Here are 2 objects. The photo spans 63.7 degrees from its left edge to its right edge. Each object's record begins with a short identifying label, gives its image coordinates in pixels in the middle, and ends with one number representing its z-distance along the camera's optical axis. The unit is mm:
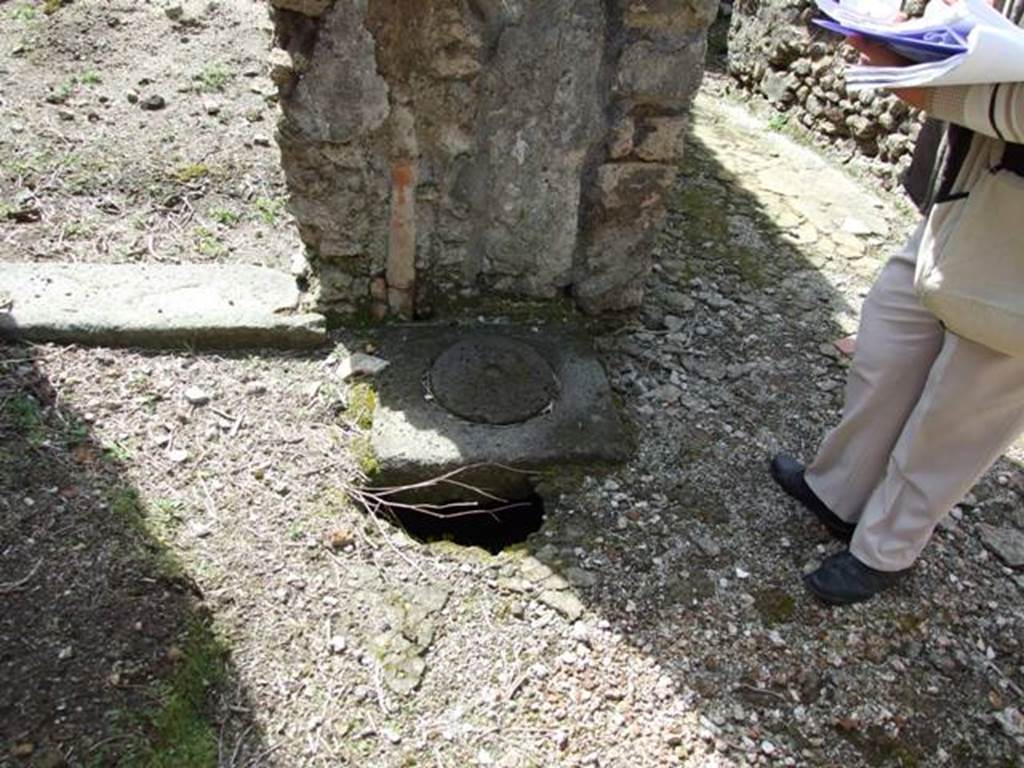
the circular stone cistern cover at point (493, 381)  2764
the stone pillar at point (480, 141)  2543
